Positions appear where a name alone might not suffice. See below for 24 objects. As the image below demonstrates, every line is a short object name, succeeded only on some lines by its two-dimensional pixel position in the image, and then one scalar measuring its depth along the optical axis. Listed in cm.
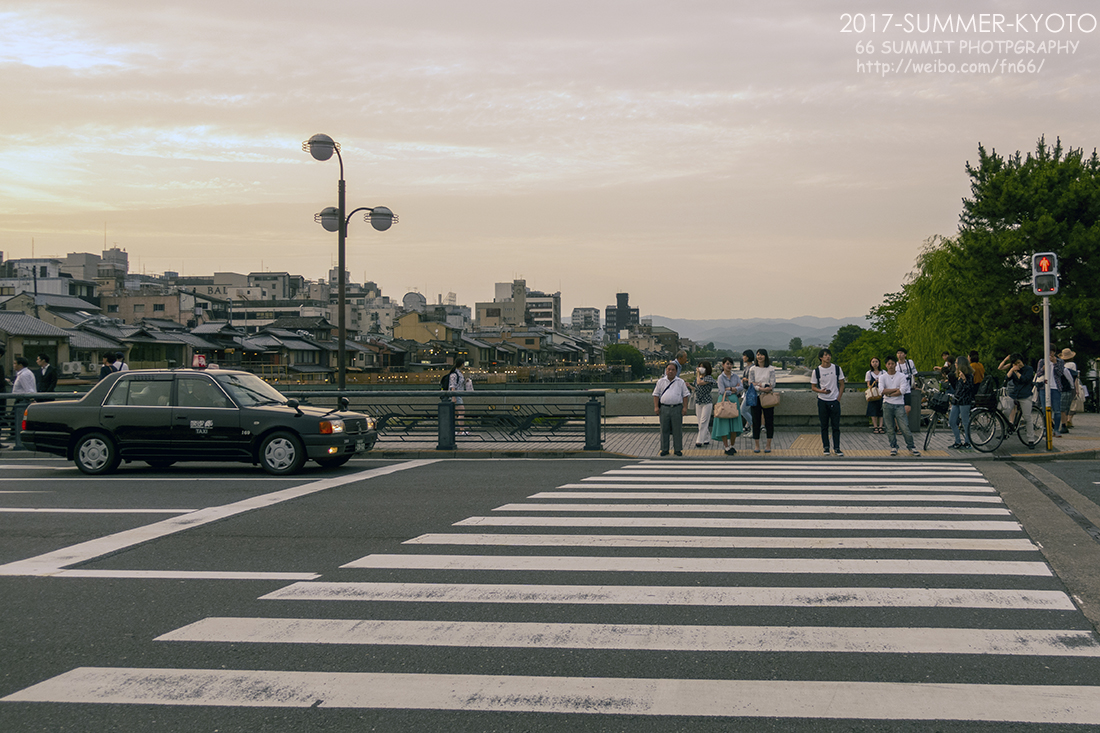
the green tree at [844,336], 16800
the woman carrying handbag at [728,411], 1546
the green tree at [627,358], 16250
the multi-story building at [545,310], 19250
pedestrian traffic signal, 1524
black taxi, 1291
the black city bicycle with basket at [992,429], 1509
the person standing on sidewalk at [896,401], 1473
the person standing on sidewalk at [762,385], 1541
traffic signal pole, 1504
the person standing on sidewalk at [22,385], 1744
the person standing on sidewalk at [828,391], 1479
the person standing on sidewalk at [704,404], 1606
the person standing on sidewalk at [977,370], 1820
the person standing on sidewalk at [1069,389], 1772
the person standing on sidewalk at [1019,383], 1559
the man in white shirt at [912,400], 1769
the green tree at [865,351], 6844
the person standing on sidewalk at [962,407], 1513
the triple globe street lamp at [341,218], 1864
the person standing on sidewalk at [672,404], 1537
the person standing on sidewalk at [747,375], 1636
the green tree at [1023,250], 3347
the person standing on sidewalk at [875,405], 1653
